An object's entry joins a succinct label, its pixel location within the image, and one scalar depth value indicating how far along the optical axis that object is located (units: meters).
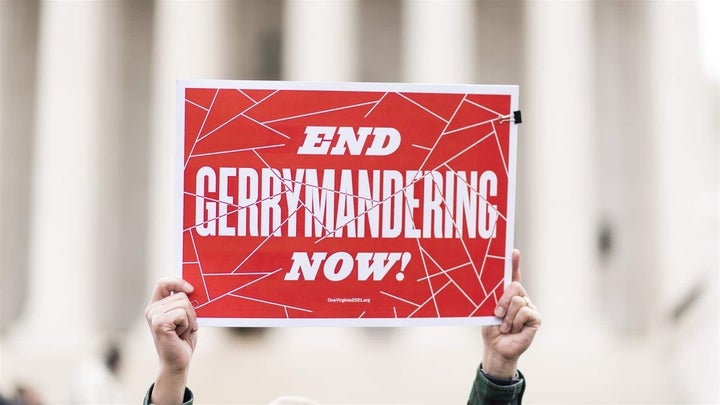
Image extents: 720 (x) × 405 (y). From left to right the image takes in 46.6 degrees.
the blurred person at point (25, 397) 13.10
